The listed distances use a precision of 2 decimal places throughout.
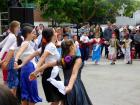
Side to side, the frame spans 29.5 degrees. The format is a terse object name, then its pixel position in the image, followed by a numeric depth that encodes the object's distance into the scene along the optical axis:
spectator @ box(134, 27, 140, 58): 13.25
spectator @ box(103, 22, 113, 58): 13.38
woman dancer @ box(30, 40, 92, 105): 3.43
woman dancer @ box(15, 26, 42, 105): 4.50
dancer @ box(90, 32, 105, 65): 11.59
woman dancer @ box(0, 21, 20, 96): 4.80
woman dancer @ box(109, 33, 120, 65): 11.54
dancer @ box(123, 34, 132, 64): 11.51
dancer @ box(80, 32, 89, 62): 12.08
